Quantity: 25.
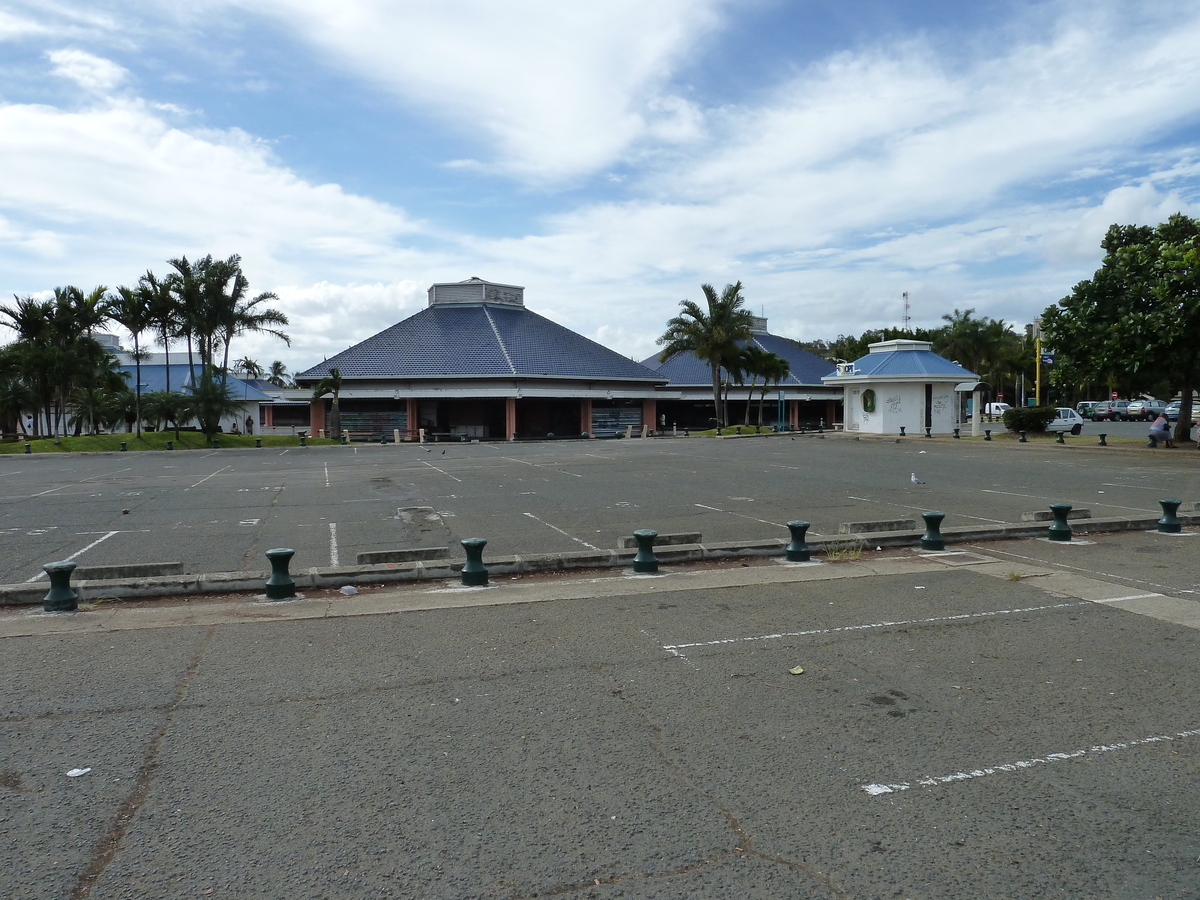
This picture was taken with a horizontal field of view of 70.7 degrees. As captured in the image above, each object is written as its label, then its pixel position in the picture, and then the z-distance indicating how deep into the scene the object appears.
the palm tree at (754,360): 59.12
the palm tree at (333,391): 51.38
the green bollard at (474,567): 8.88
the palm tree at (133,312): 43.34
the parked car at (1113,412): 66.06
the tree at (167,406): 45.12
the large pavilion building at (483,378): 54.72
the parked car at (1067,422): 43.78
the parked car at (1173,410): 56.12
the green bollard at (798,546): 10.06
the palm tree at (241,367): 86.55
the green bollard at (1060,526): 11.25
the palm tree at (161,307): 44.12
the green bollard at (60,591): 7.83
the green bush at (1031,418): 40.16
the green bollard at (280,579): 8.37
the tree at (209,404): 44.50
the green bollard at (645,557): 9.53
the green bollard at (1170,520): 12.05
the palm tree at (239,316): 47.47
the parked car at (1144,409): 63.12
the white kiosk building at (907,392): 47.44
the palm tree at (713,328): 56.62
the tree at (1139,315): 26.17
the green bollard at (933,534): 10.65
